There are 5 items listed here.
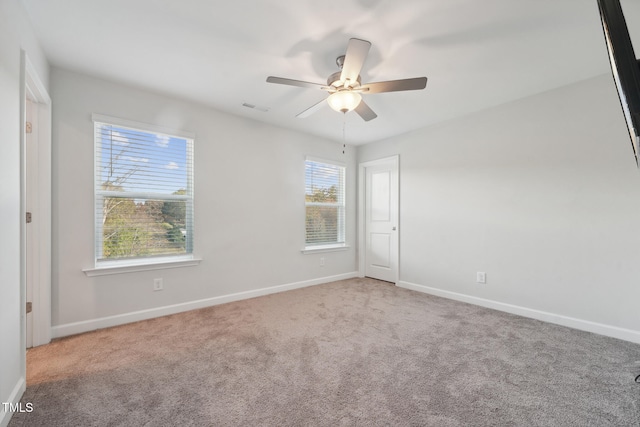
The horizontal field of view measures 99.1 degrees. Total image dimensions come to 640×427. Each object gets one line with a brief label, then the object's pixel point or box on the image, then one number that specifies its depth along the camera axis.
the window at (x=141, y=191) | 2.67
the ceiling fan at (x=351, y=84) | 1.79
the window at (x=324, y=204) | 4.29
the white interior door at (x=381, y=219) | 4.36
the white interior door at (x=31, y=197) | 2.22
